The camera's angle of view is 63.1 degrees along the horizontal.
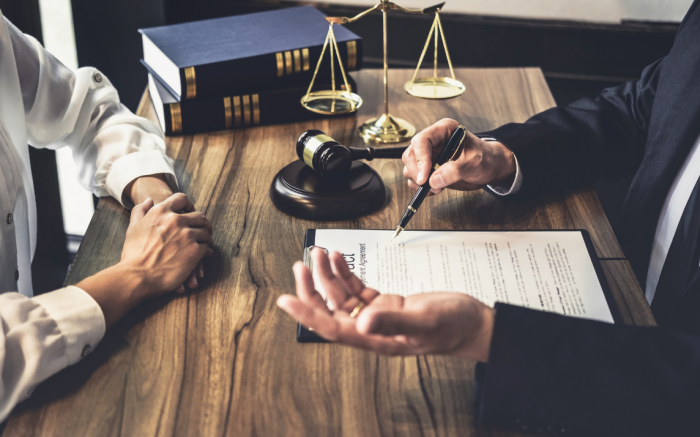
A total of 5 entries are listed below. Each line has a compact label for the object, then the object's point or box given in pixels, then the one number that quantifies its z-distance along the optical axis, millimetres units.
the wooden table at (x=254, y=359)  660
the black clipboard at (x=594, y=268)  771
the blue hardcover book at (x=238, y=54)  1284
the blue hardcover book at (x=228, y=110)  1330
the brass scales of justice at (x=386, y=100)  1313
